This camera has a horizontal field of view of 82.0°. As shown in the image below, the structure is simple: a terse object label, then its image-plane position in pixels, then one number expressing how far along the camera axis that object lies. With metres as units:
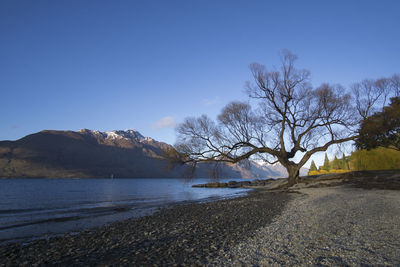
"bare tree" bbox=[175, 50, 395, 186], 22.84
